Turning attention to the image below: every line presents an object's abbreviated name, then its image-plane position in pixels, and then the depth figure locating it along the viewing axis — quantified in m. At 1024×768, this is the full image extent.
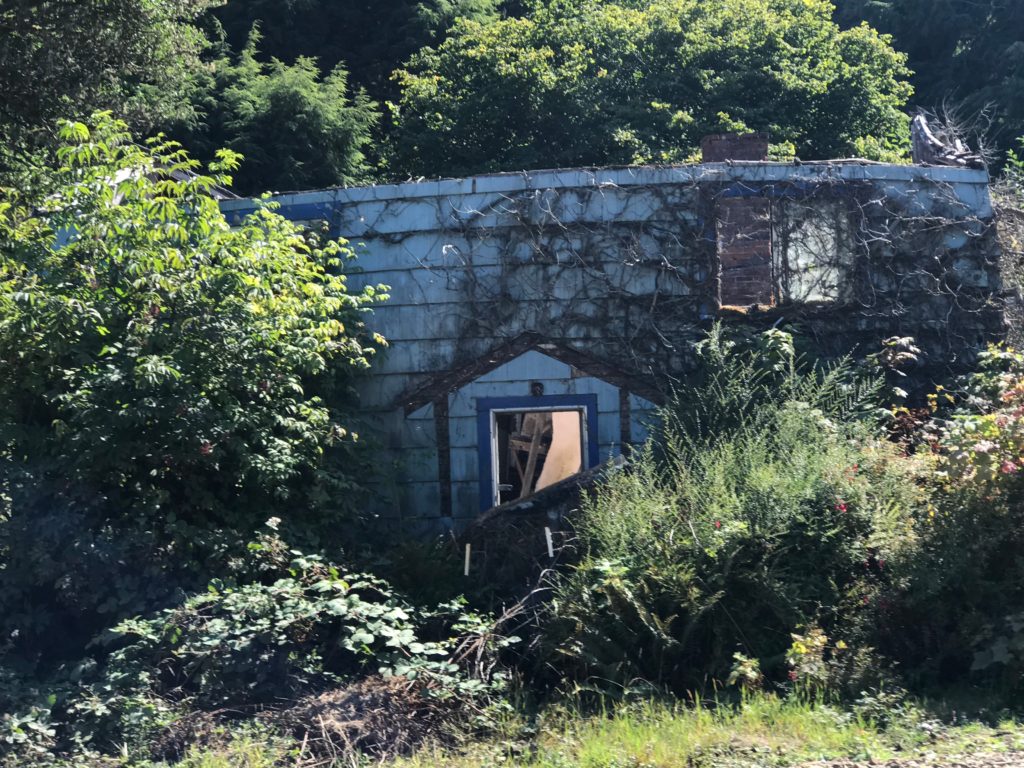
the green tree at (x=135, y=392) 7.47
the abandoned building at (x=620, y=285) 10.12
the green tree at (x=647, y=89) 17.81
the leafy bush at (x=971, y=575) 6.67
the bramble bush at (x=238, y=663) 6.41
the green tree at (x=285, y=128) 17.62
